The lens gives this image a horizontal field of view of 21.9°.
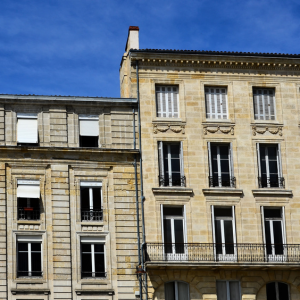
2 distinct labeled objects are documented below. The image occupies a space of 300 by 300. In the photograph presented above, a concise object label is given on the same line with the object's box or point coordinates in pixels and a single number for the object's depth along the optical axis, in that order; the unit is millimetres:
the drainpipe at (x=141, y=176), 34384
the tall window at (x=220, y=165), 36375
